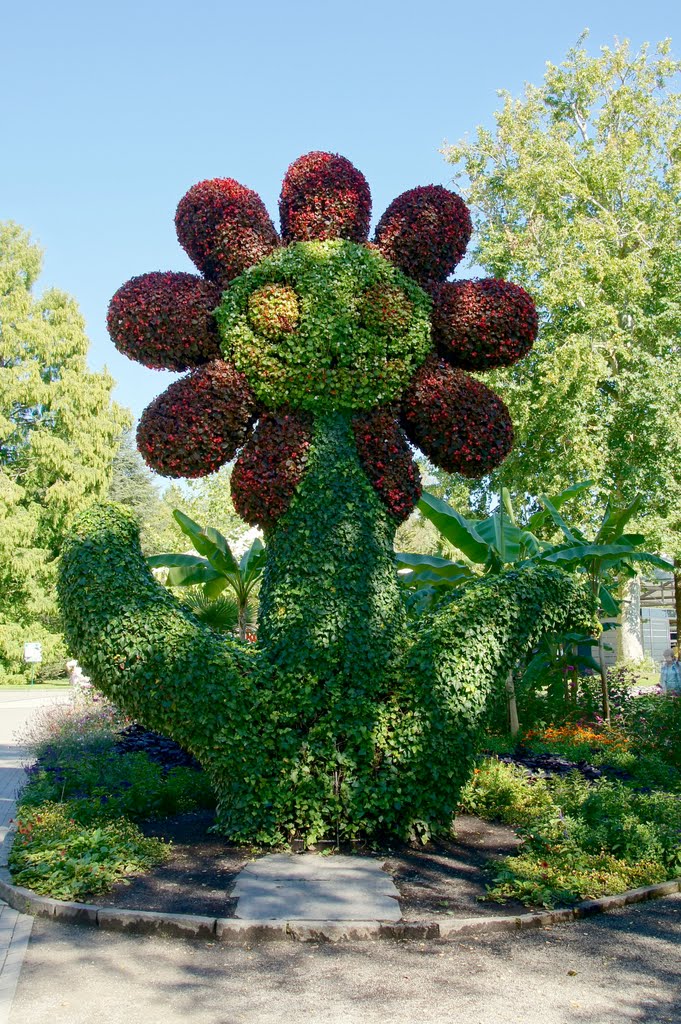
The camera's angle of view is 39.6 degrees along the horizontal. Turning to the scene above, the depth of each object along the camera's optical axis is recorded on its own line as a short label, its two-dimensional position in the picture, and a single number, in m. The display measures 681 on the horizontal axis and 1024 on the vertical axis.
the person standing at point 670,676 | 19.11
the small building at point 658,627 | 41.91
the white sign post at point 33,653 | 28.48
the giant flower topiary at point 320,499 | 7.39
